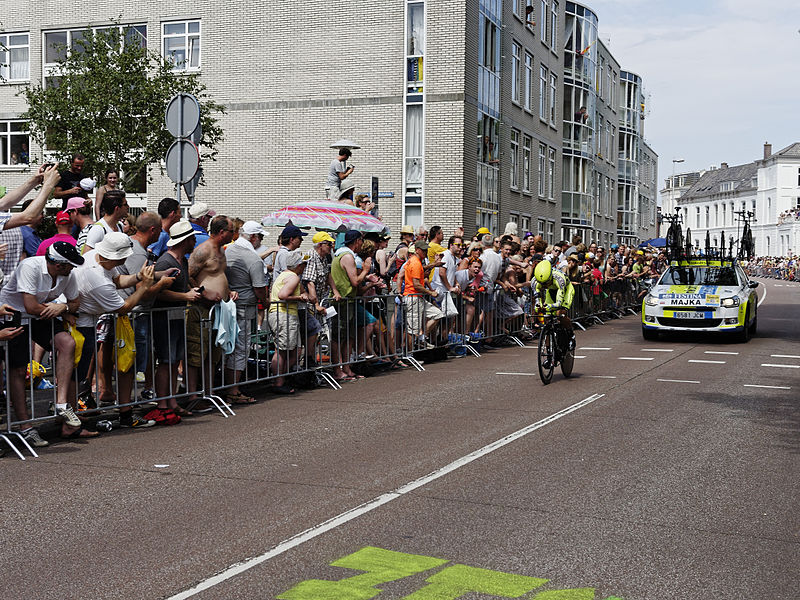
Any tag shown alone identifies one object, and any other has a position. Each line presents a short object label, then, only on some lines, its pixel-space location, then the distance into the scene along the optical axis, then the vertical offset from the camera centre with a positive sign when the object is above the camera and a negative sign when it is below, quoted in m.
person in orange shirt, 15.02 -0.38
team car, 19.00 -0.63
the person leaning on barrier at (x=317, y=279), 12.12 -0.11
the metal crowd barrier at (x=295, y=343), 9.31 -0.98
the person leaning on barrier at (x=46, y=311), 8.21 -0.36
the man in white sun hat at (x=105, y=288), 8.84 -0.16
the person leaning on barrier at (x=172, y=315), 9.73 -0.46
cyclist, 13.16 -0.31
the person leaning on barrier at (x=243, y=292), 10.88 -0.25
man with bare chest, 10.22 -0.22
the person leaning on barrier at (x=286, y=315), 11.66 -0.55
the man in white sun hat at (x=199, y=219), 11.42 +0.63
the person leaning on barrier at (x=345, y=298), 12.94 -0.38
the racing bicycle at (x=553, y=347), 12.61 -1.04
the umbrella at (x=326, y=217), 15.79 +0.91
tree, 22.80 +3.98
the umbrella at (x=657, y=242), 47.41 +1.42
